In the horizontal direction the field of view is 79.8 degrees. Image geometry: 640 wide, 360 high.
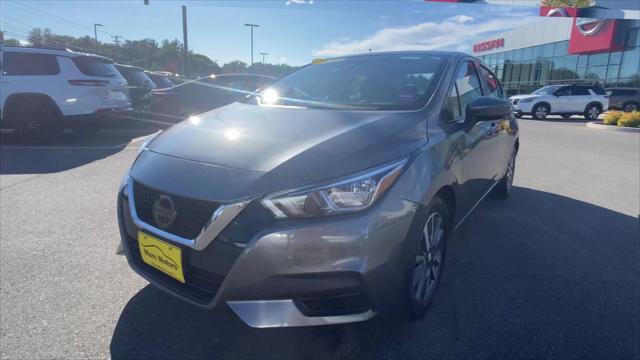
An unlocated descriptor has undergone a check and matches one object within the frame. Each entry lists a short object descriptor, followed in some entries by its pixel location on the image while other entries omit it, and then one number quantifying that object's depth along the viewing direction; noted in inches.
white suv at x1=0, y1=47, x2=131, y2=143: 296.2
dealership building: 1005.2
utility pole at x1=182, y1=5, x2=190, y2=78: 820.9
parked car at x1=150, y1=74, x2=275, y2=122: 375.6
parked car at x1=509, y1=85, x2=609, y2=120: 706.2
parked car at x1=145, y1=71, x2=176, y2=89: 489.4
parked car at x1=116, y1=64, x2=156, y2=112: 418.9
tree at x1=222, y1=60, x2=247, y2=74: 2652.1
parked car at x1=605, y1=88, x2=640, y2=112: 802.8
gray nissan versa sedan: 66.4
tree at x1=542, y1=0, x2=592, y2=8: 1207.6
